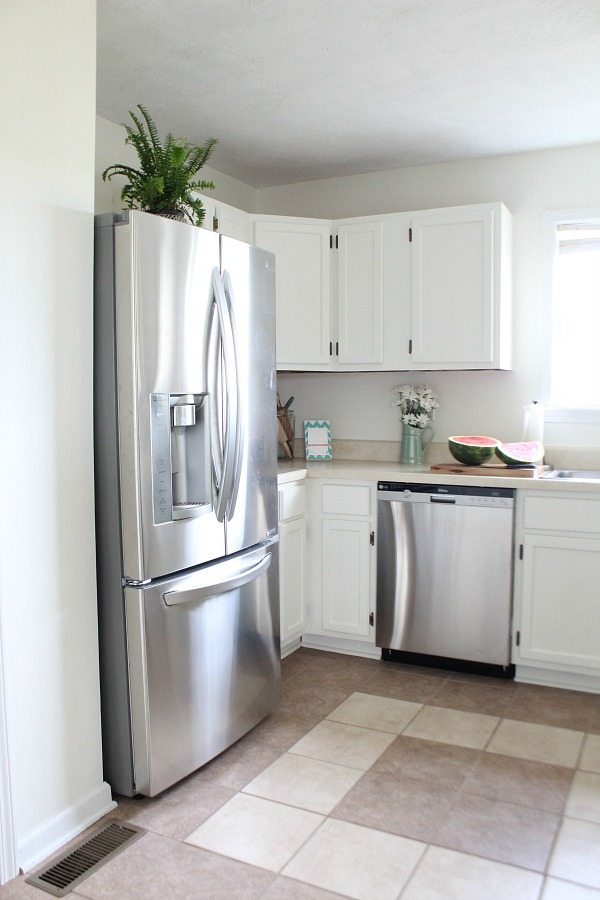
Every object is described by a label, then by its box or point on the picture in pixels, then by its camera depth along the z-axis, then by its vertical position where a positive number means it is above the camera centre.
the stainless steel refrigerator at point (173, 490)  2.23 -0.32
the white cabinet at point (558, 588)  3.18 -0.84
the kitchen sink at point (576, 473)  3.65 -0.41
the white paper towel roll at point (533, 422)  3.77 -0.17
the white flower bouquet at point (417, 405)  3.95 -0.10
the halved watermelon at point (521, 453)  3.48 -0.30
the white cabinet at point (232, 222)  3.52 +0.77
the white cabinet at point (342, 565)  3.62 -0.85
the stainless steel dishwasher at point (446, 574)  3.34 -0.83
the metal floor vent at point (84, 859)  1.99 -1.28
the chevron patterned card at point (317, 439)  4.16 -0.29
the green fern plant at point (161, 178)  2.51 +0.68
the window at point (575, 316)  3.78 +0.35
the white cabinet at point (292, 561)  3.52 -0.81
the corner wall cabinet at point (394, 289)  3.65 +0.48
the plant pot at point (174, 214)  2.53 +0.56
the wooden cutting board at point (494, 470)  3.35 -0.37
